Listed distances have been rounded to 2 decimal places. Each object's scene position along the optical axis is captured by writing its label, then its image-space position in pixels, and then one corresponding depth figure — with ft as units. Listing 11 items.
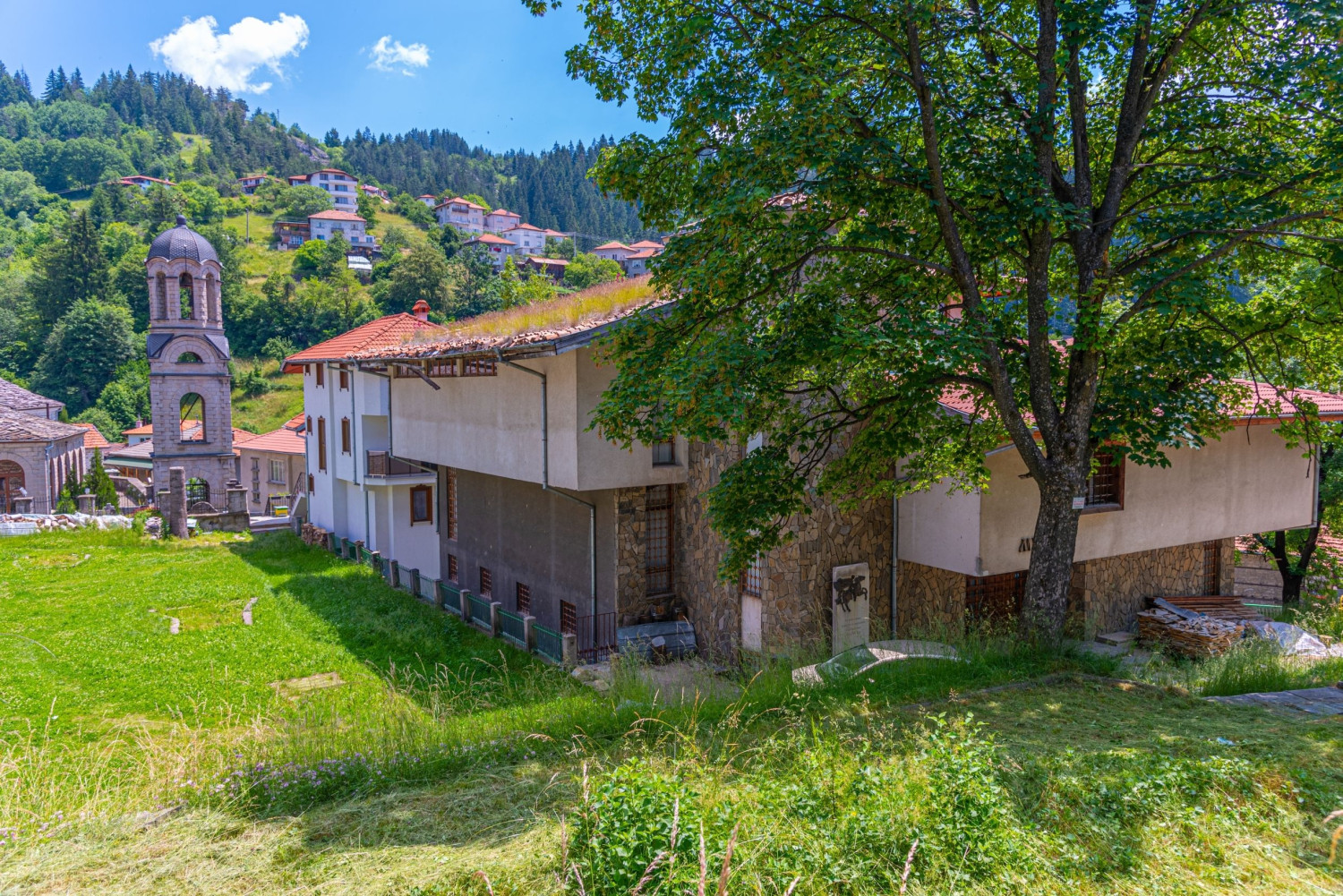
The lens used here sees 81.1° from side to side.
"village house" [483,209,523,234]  491.72
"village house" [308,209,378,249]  395.14
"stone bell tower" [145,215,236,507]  122.62
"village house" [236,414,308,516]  144.05
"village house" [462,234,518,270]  402.07
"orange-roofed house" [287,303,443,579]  75.72
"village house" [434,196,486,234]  476.13
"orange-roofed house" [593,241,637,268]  449.89
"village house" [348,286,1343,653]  41.24
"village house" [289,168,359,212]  472.44
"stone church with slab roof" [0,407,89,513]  132.16
